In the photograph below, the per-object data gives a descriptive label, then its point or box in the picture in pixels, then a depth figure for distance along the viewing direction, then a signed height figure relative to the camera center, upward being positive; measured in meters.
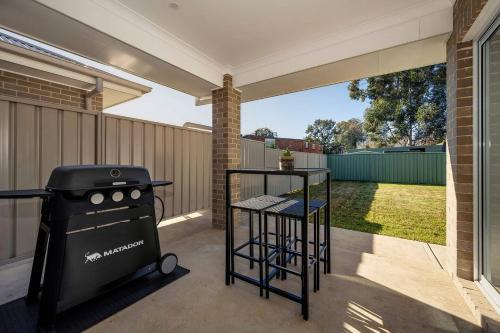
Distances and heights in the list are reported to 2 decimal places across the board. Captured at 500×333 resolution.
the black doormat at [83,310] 1.50 -1.10
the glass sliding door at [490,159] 1.73 +0.05
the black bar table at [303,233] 1.62 -0.61
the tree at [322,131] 32.47 +5.27
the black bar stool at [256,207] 1.87 -0.37
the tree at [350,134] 29.69 +4.44
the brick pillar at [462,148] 1.93 +0.16
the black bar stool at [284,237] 1.78 -0.66
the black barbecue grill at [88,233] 1.51 -0.53
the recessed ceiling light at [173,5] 2.15 +1.61
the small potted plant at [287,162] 2.05 +0.04
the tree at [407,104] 12.11 +3.66
